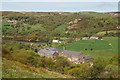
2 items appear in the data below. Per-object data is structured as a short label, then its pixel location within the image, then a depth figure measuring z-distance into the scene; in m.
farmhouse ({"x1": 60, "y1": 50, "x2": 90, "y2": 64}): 119.14
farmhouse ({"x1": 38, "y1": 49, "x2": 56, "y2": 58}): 127.70
